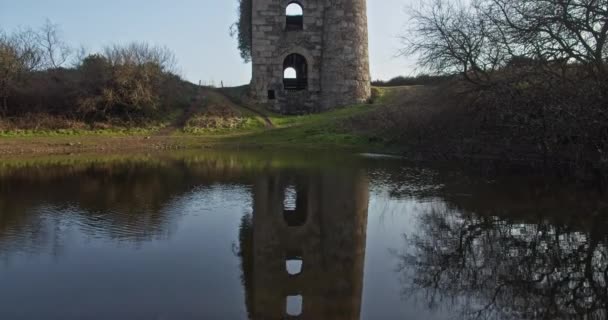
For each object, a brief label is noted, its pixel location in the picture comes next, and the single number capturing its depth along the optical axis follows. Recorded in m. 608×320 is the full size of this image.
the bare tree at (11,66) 24.27
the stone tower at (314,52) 27.86
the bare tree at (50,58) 29.28
